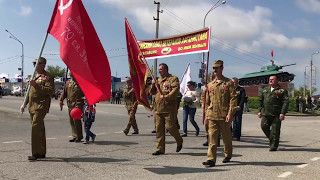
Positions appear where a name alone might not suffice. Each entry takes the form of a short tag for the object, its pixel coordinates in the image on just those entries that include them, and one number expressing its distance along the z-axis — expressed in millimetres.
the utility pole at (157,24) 28579
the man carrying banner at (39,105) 5031
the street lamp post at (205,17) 26834
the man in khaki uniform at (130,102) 8446
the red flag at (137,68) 5855
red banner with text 6241
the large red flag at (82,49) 4652
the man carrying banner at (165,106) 5618
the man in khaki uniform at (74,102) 6994
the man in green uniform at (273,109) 6393
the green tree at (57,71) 91489
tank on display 42876
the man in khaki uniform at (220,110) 4901
